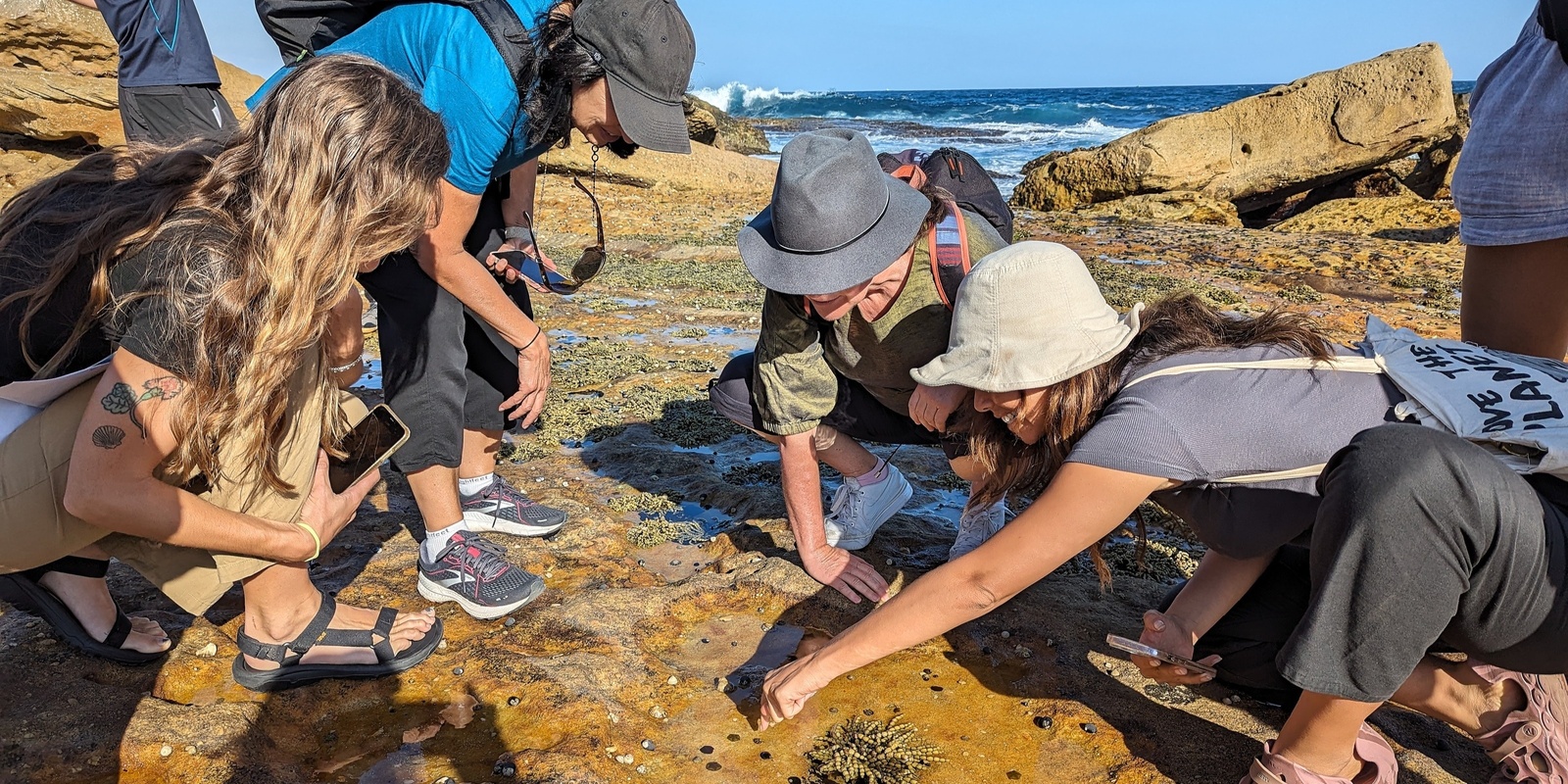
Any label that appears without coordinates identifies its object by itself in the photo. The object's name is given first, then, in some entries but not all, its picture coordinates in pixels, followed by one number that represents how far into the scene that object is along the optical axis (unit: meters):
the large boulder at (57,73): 9.98
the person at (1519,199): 2.31
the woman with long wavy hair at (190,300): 1.95
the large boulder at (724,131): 15.86
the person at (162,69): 4.80
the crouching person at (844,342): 2.46
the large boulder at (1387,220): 10.01
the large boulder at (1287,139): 11.88
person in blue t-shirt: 2.53
